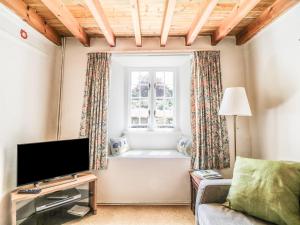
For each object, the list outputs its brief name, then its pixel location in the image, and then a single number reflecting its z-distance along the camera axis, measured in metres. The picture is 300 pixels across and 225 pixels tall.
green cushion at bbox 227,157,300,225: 1.39
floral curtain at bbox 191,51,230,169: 2.62
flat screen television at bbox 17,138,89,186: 1.99
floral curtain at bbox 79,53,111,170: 2.67
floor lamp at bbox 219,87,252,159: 2.15
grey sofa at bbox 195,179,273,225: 1.46
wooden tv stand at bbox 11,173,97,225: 1.82
